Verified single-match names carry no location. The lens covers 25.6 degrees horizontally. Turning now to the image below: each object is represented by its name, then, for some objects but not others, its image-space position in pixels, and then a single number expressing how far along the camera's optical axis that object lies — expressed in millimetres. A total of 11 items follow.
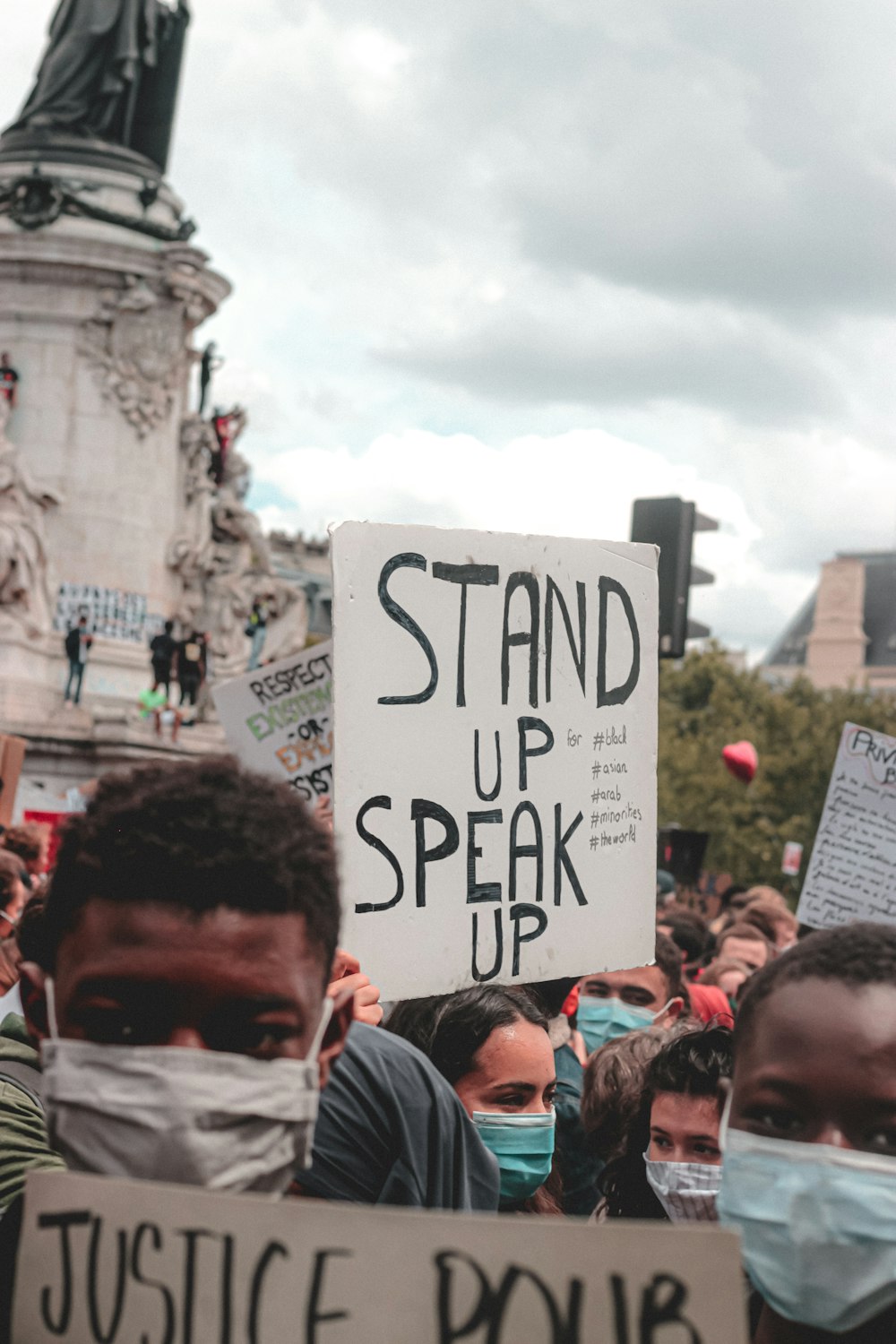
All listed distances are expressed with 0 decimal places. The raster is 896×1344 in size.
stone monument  27297
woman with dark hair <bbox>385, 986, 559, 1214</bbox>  3805
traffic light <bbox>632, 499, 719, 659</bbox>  9219
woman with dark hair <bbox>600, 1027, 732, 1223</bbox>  3598
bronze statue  29375
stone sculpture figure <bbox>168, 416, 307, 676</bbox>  30188
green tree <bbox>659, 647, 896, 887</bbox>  49812
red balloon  17344
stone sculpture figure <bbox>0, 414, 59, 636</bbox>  26875
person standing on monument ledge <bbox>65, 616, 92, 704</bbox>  26656
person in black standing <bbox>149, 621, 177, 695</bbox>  27797
